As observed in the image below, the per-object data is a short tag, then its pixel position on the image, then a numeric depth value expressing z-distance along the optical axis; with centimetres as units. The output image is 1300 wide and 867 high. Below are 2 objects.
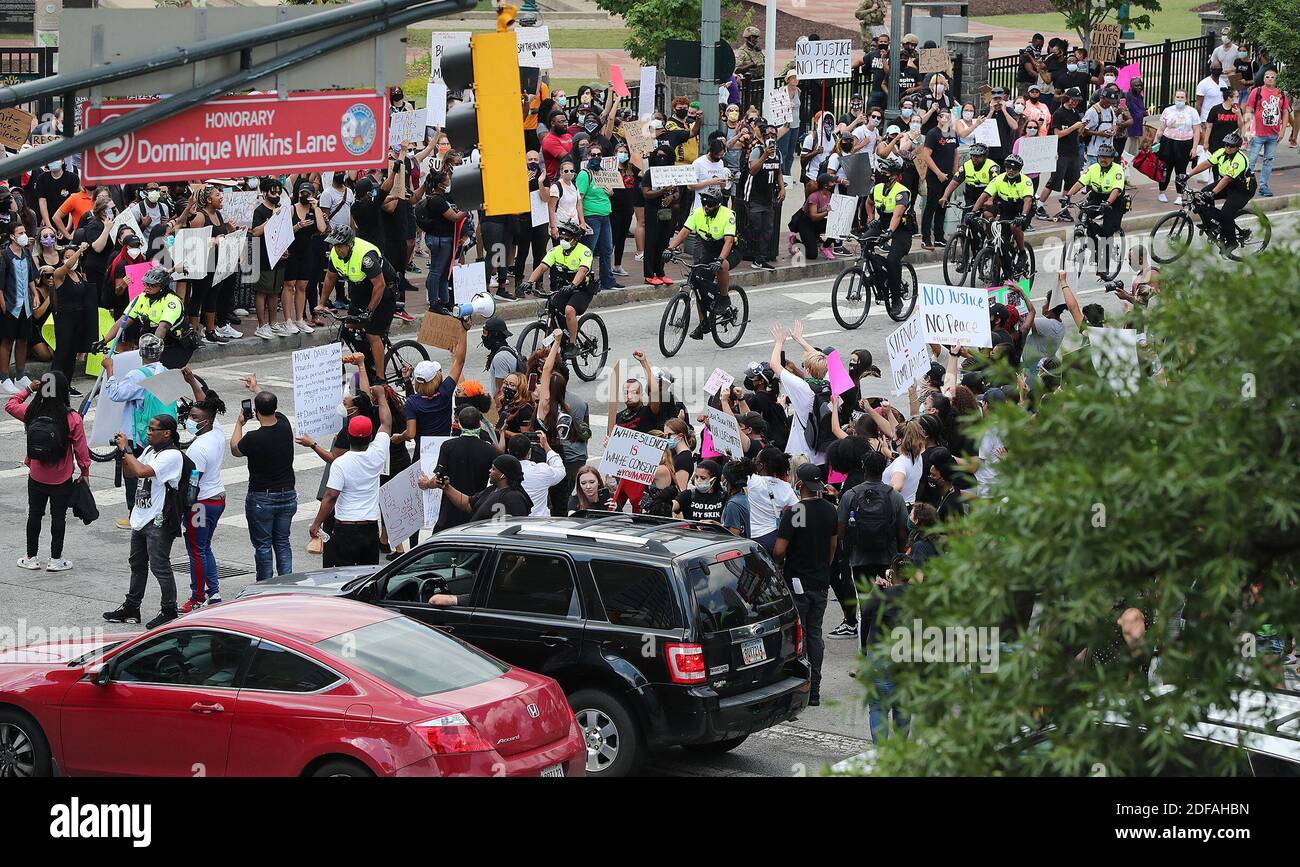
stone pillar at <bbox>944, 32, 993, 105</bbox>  3525
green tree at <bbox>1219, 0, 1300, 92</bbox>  3231
